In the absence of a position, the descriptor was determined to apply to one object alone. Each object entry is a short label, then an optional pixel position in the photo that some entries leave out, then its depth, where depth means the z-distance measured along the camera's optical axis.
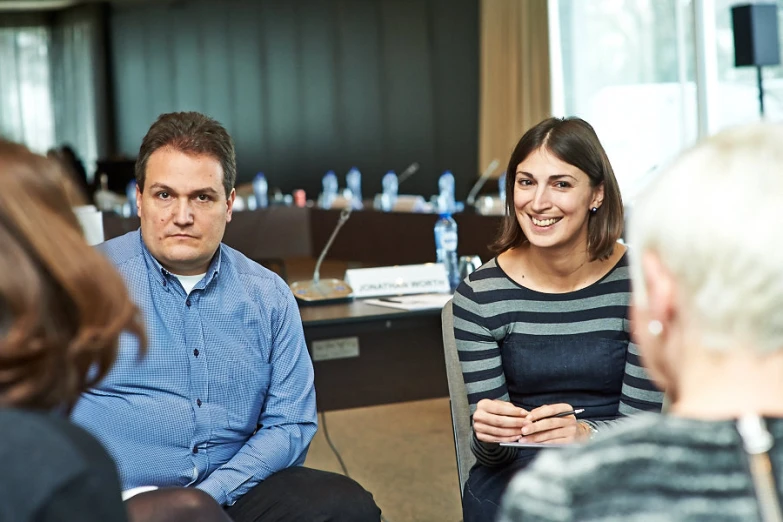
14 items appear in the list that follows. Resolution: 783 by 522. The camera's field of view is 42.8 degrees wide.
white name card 3.43
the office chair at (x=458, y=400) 2.20
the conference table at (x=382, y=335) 3.06
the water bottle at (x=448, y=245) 3.79
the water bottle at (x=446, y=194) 5.20
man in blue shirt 2.07
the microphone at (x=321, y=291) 3.32
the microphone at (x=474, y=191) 6.57
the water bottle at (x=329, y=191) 7.40
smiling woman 2.14
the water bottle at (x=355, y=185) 7.35
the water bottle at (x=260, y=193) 7.41
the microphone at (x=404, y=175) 10.40
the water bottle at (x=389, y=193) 6.39
